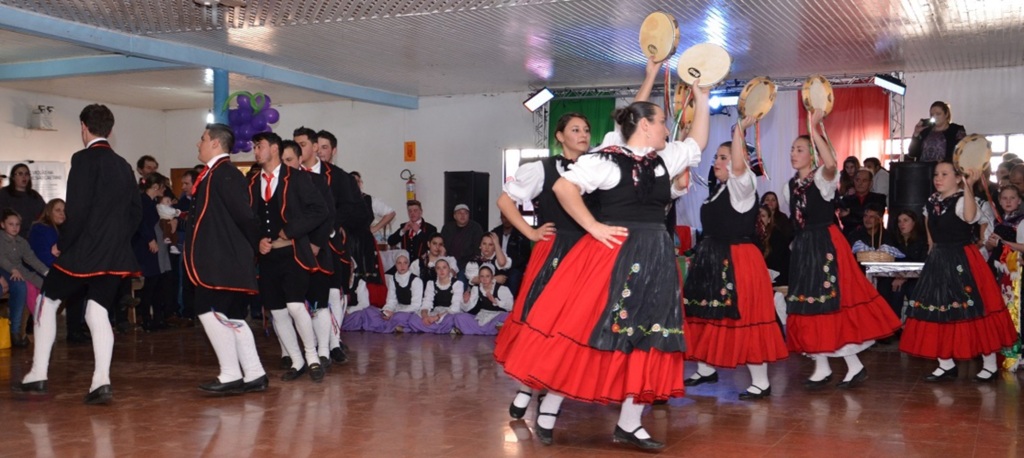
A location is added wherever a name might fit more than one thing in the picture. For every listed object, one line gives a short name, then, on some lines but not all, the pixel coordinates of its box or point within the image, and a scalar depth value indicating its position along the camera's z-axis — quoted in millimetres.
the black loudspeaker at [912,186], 10227
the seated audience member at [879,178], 11469
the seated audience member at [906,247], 8766
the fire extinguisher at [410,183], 15133
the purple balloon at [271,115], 11111
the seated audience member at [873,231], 9359
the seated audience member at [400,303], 9562
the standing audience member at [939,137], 10836
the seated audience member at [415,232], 10734
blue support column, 11312
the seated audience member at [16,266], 8234
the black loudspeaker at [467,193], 13945
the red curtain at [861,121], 12742
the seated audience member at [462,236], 10422
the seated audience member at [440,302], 9430
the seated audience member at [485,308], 9367
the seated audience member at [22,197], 9938
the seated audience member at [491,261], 9625
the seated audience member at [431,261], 9641
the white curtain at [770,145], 13336
